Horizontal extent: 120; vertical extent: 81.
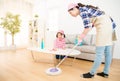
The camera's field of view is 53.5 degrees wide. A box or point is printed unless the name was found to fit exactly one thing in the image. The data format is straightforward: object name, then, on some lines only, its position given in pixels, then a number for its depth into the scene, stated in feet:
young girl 9.72
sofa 9.86
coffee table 6.68
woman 5.65
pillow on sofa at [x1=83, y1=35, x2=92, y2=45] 11.28
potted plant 15.33
